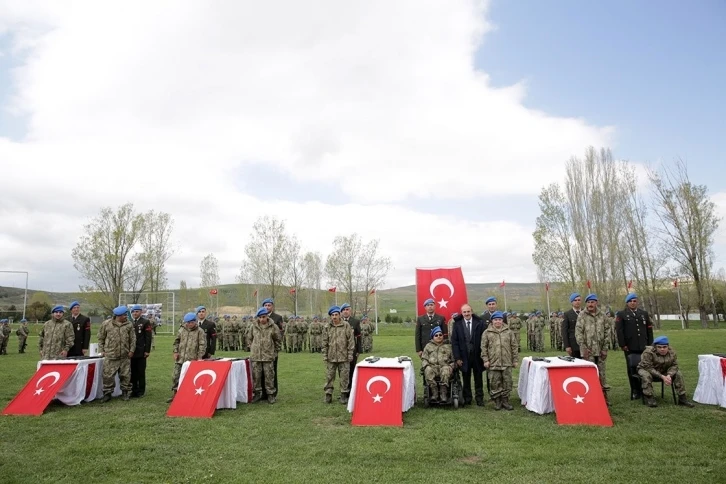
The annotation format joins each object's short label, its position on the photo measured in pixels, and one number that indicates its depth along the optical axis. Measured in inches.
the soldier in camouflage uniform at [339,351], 370.6
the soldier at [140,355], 404.8
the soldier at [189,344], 387.4
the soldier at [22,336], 928.9
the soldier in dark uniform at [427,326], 366.9
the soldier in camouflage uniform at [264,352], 375.2
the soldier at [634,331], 364.2
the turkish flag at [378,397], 292.8
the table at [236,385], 346.9
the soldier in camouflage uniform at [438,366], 342.6
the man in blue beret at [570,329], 379.2
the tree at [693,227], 1482.5
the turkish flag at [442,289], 380.2
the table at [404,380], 317.4
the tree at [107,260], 1654.8
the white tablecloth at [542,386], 311.5
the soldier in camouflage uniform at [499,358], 338.0
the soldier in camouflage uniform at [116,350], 386.0
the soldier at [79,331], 432.5
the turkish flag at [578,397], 281.8
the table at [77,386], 359.9
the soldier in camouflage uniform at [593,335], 351.6
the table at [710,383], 323.6
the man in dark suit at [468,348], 356.9
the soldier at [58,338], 414.9
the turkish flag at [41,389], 329.1
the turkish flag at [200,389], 320.0
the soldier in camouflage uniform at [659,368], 331.9
